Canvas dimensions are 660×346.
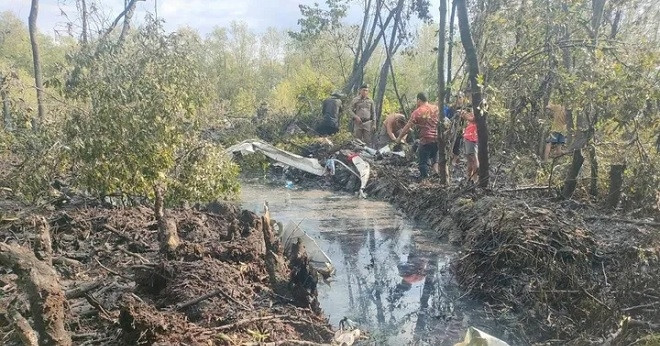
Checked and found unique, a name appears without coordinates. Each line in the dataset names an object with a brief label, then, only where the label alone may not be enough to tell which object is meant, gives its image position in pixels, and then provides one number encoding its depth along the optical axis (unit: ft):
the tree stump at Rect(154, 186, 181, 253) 18.71
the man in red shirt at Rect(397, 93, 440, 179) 34.83
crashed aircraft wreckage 41.23
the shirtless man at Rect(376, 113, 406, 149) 44.04
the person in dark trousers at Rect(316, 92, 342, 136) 52.75
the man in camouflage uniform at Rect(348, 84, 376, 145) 48.41
